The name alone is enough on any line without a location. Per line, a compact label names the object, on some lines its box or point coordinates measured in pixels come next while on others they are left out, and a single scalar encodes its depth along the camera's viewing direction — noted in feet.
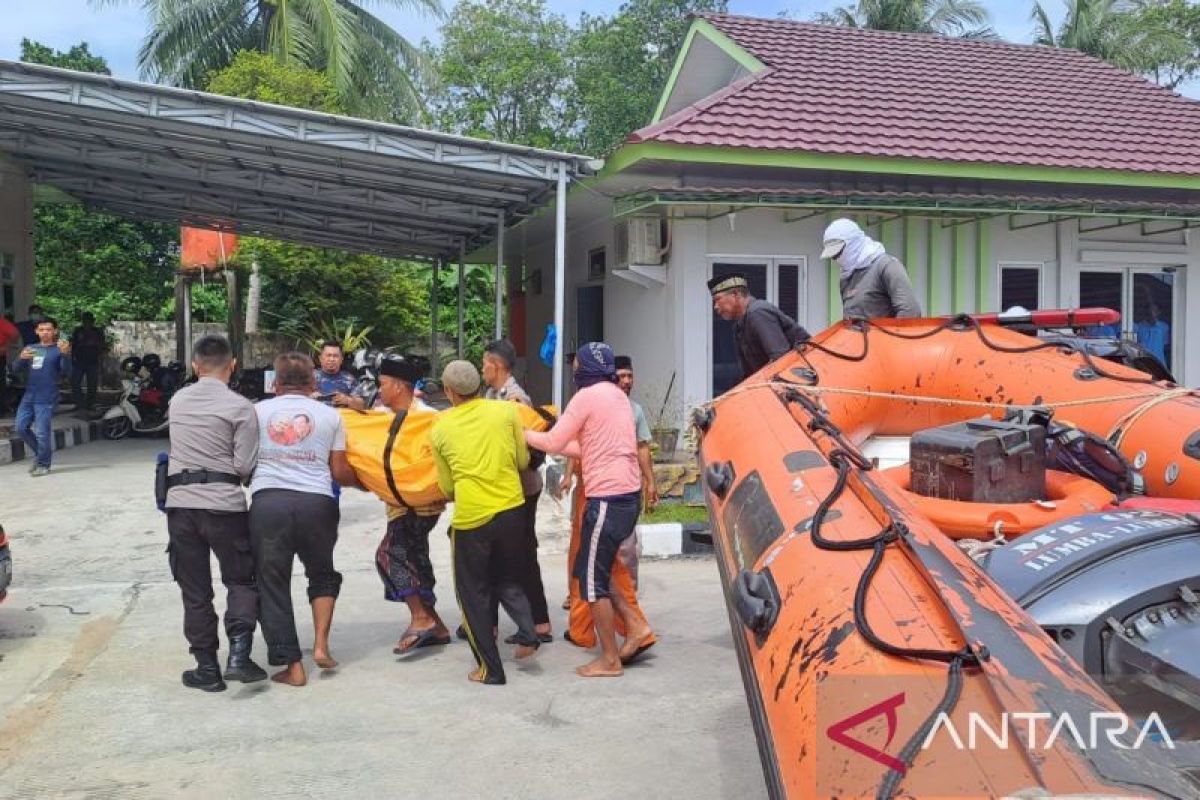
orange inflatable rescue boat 5.48
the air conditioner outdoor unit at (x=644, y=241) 30.17
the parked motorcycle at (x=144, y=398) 42.11
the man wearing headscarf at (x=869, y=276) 17.33
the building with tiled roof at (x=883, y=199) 29.48
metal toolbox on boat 11.01
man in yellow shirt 14.53
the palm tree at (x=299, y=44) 61.46
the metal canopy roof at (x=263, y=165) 25.94
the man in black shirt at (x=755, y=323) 17.29
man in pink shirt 14.90
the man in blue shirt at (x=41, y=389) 30.91
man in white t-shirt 14.39
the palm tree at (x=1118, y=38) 77.97
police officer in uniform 14.29
